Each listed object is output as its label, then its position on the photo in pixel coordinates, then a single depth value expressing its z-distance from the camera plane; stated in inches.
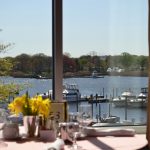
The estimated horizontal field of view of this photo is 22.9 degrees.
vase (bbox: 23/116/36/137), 86.4
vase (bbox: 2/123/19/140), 84.7
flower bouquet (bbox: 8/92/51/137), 85.9
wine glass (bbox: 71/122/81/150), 76.8
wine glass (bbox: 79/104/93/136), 88.2
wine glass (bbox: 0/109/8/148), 91.3
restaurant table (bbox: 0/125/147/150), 76.9
